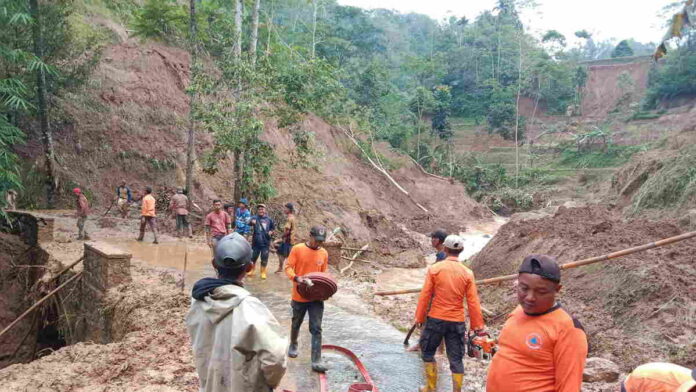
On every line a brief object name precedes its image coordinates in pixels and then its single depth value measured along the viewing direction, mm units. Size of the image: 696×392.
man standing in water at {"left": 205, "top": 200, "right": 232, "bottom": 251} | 10797
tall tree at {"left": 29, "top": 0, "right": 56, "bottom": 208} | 18078
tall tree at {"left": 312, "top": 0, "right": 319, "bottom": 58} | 35744
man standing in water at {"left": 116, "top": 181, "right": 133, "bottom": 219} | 17797
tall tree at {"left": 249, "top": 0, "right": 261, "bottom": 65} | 16875
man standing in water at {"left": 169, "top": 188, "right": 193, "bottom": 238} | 15414
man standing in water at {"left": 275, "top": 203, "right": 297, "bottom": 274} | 10801
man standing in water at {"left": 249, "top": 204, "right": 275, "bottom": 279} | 10719
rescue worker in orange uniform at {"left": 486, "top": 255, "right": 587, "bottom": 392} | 2662
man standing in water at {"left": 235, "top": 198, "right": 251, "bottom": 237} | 11219
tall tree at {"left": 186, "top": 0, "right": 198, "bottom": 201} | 16734
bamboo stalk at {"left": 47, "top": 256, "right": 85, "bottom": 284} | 10227
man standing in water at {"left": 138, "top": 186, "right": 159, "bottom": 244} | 13945
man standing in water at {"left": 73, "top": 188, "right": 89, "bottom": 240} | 13547
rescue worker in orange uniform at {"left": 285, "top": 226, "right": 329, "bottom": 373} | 5785
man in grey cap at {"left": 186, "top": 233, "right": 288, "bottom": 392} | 2631
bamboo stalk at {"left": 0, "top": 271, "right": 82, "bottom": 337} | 9953
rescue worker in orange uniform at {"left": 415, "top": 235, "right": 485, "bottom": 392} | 4980
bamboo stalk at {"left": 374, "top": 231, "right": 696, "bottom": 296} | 6539
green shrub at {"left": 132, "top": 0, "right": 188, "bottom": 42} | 24641
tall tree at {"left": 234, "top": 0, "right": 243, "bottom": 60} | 17141
